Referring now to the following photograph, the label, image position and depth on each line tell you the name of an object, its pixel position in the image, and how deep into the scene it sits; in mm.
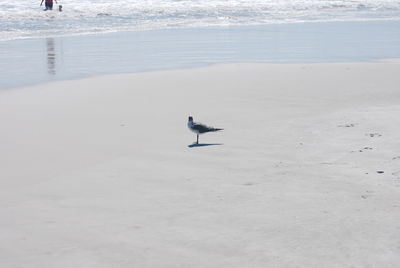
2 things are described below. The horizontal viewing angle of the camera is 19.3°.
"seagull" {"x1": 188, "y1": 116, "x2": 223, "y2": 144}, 13431
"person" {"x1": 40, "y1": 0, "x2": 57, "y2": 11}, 53082
